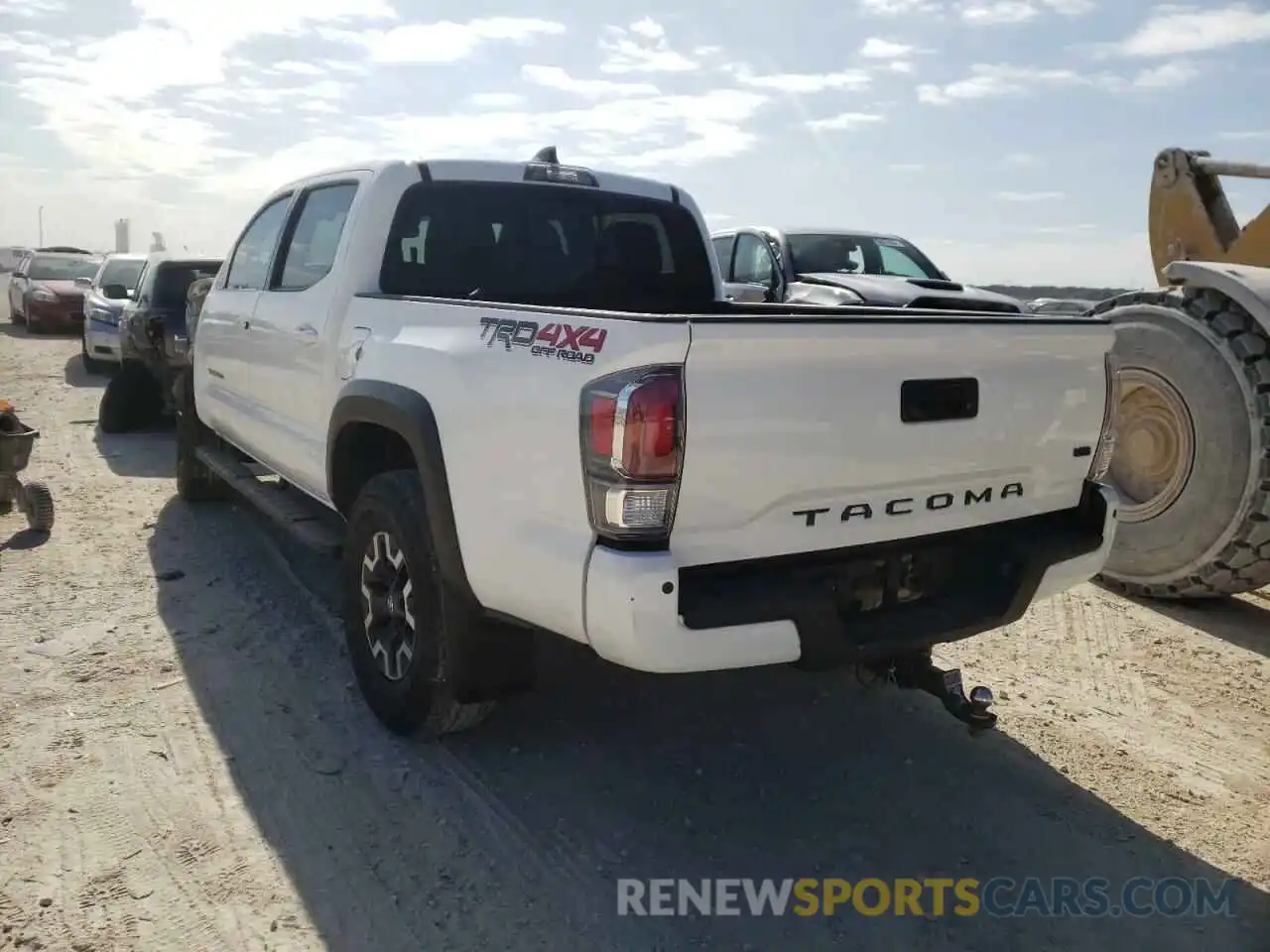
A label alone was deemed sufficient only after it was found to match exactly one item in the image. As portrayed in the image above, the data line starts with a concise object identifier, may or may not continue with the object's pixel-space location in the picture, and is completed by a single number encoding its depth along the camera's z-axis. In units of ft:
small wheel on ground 20.39
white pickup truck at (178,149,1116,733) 8.55
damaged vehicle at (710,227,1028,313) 32.76
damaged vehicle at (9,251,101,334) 64.49
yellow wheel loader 16.94
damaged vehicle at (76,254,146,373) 42.91
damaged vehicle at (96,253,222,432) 30.91
